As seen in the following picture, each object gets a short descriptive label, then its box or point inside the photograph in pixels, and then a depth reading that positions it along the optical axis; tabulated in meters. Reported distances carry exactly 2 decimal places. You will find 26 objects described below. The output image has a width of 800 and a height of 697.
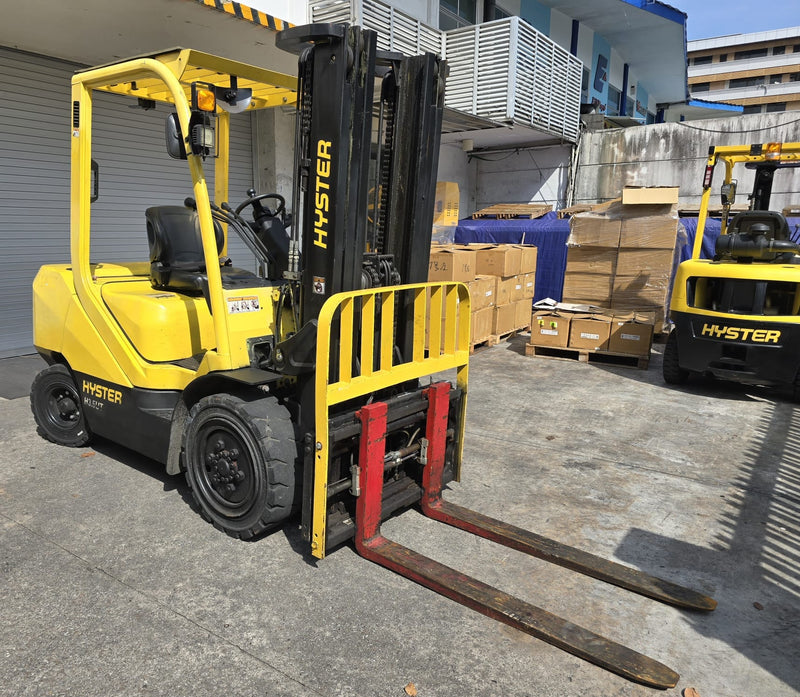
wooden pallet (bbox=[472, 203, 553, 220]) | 15.77
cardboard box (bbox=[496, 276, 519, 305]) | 9.91
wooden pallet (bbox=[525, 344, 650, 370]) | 8.61
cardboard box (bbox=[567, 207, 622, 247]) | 10.37
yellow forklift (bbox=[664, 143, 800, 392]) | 6.66
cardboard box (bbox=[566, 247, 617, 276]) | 10.54
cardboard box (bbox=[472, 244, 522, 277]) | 9.70
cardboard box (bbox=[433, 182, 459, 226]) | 12.37
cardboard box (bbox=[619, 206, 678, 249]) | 9.95
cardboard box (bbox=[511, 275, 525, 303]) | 10.55
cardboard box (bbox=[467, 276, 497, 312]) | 9.07
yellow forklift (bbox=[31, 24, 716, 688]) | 3.15
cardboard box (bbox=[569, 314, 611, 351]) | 8.78
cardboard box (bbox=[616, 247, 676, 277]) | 10.09
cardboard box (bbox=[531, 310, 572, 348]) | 9.04
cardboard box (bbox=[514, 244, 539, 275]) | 10.59
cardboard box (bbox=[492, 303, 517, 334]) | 10.02
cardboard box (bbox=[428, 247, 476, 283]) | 8.79
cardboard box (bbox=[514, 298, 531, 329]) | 10.90
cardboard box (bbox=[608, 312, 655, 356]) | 8.46
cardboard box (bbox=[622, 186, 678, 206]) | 9.95
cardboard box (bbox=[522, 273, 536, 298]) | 11.00
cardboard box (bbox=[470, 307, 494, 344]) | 9.23
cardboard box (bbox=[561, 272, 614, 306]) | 10.64
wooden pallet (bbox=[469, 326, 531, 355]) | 9.59
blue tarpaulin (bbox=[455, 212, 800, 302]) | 12.07
